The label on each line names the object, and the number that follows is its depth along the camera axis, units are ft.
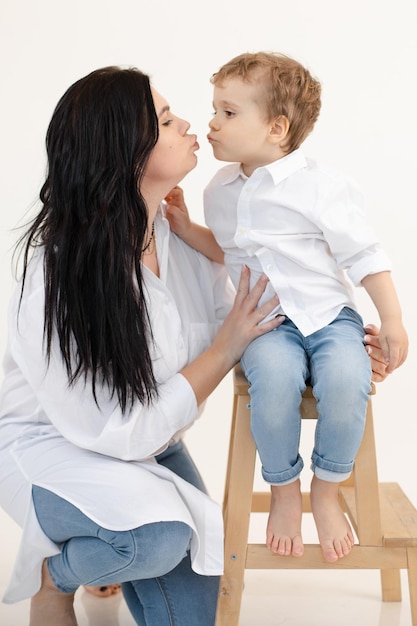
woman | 9.42
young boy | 9.28
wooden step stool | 9.56
